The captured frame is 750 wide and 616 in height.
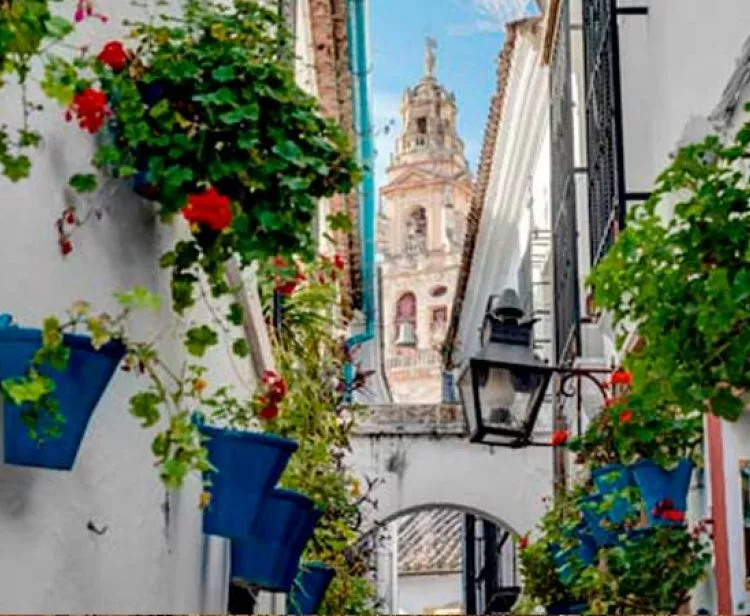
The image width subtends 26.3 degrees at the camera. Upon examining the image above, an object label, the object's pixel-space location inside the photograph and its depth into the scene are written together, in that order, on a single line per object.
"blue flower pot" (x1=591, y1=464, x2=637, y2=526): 6.31
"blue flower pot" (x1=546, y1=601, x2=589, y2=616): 8.95
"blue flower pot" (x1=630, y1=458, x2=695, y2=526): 5.96
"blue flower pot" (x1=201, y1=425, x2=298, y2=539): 4.71
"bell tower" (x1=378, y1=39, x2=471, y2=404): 70.81
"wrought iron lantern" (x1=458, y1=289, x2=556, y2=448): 6.63
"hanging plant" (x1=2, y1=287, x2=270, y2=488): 2.73
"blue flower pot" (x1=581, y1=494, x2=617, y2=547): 6.79
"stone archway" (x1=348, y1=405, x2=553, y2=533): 16.41
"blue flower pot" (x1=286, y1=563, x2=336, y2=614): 7.51
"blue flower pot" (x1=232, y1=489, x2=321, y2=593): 5.27
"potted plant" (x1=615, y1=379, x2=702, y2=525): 5.67
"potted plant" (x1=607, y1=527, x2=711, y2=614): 6.09
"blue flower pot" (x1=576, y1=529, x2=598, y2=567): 7.27
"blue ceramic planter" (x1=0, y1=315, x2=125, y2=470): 2.88
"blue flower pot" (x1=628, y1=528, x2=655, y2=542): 6.26
